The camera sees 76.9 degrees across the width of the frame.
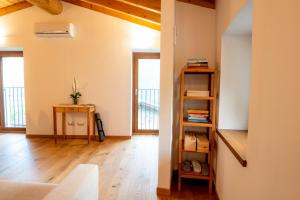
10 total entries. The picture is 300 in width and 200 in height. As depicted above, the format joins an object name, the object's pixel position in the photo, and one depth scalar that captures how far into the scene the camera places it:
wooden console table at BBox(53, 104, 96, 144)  3.89
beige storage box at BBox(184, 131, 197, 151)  2.16
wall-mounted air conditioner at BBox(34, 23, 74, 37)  3.98
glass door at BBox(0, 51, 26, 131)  4.63
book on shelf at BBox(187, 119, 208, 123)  2.16
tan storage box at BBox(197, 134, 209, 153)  2.13
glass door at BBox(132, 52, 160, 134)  4.65
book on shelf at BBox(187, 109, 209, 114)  2.18
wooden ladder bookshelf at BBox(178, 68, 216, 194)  2.09
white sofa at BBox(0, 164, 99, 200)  0.91
